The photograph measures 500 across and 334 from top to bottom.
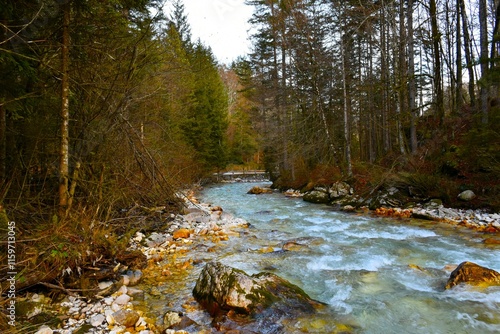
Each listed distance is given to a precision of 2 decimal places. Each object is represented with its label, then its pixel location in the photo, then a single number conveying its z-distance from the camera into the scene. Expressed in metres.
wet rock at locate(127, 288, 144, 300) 3.89
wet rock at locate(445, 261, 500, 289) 3.99
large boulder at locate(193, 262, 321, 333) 3.35
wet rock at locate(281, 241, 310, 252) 6.03
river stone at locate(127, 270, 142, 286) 4.23
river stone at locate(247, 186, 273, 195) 17.08
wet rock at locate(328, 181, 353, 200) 12.21
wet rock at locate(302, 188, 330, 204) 12.40
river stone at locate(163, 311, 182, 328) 3.26
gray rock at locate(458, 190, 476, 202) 8.27
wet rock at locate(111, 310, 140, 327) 3.20
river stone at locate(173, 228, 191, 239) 6.85
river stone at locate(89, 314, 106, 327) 3.13
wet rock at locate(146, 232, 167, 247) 6.17
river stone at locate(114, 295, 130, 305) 3.63
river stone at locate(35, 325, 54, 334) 2.83
